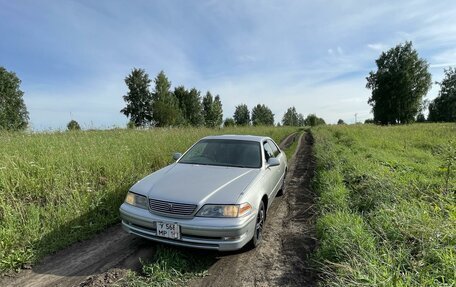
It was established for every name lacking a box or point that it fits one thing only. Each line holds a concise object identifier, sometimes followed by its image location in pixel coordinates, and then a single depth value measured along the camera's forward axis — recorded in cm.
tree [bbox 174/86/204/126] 5138
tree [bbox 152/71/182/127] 4119
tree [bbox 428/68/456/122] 5832
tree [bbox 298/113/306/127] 12969
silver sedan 313
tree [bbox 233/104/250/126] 8681
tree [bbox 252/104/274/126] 8828
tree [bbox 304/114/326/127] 7977
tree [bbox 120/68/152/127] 4531
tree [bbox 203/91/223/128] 5438
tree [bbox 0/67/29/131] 3747
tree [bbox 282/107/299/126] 12058
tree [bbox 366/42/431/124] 4888
